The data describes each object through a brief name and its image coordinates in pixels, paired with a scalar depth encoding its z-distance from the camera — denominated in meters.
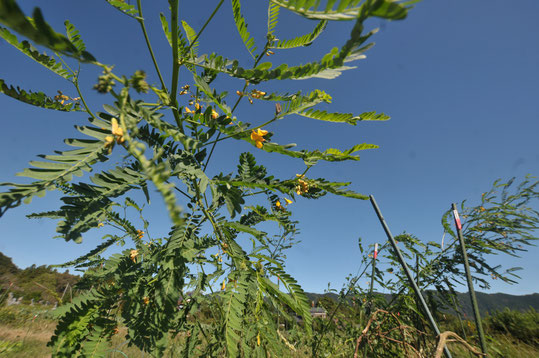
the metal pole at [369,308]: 1.52
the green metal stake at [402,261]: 0.75
